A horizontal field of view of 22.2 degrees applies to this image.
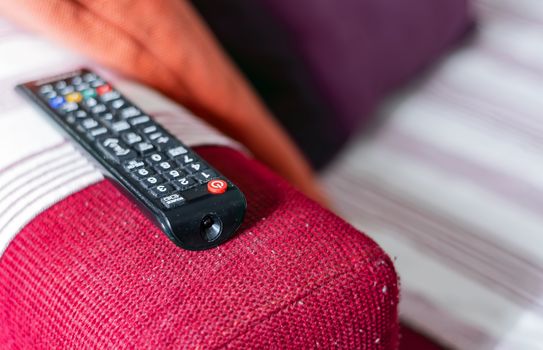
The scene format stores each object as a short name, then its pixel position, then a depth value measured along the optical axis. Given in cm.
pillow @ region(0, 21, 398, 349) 69
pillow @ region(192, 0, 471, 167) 100
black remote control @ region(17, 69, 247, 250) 72
